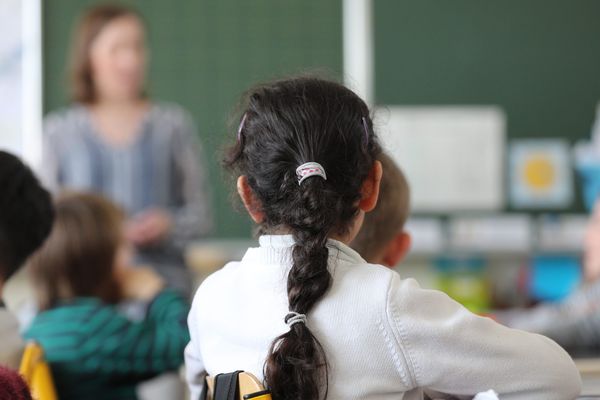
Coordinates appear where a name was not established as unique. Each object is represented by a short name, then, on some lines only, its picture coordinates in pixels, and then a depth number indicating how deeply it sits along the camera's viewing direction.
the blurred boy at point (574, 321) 4.80
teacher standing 7.32
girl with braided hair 2.34
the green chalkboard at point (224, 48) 9.23
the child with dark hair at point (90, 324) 3.93
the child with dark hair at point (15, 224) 3.21
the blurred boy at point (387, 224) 3.20
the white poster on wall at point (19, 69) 8.95
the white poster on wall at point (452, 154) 9.70
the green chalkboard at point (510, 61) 9.60
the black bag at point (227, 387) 2.39
